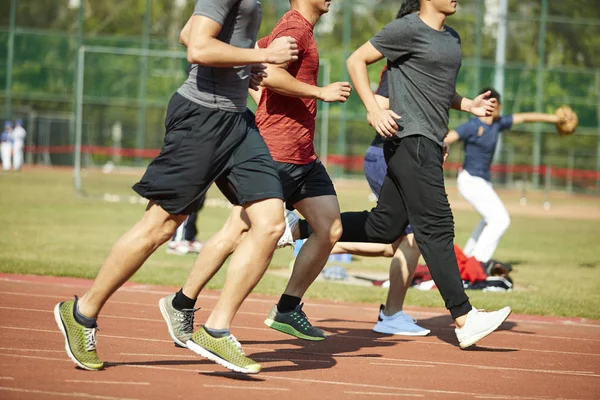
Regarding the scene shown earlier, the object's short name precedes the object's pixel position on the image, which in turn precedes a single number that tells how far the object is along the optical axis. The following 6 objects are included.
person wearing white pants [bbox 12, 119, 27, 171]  45.16
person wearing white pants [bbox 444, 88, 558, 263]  12.77
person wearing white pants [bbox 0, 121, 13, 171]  45.22
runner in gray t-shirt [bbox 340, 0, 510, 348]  7.08
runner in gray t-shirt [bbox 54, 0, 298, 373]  5.55
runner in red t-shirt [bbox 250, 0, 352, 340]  6.92
